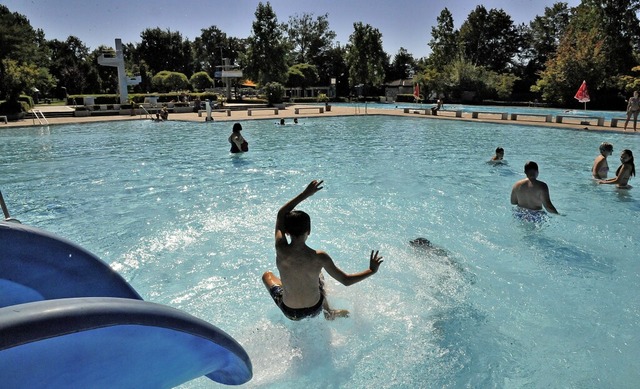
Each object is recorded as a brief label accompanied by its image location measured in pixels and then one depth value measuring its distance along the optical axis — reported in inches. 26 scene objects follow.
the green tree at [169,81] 2251.5
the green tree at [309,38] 2918.3
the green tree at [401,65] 2947.8
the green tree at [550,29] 2469.2
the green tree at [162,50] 2901.1
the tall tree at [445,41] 2224.9
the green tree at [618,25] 1652.3
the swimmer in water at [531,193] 292.2
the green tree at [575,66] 1534.2
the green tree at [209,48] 3476.9
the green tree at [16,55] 1095.6
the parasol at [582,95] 988.6
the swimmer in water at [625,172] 361.4
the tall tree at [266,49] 2034.9
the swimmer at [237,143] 575.0
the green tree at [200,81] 2484.0
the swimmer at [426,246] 261.5
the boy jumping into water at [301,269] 149.6
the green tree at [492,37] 2704.2
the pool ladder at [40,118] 1014.5
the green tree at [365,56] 2231.8
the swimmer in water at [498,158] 507.2
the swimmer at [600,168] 413.4
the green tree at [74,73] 2426.6
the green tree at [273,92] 1625.2
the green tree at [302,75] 2464.2
